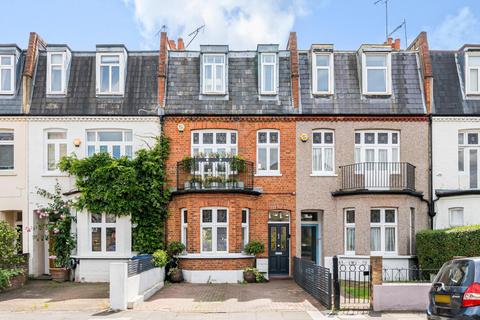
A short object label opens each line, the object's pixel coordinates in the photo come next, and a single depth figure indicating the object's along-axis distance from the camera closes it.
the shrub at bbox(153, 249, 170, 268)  21.25
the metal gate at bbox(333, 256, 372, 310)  16.16
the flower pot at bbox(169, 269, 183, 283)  22.64
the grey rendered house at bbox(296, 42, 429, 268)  23.52
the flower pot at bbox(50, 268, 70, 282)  23.19
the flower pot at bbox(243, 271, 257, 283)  22.73
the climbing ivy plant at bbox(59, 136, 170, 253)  22.91
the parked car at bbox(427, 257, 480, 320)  10.85
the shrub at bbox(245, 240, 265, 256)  23.30
